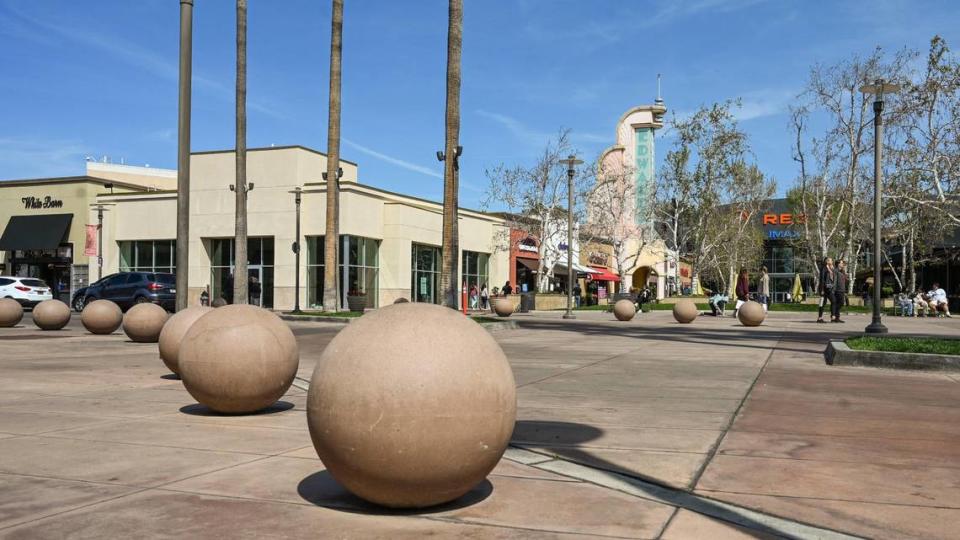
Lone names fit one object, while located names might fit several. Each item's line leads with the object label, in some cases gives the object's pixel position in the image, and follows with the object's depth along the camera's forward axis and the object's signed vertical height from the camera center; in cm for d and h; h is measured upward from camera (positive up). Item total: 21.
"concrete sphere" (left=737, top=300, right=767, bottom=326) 2536 -109
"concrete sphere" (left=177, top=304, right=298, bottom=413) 800 -84
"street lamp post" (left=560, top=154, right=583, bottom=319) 3389 +368
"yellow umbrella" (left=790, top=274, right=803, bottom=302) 5568 -73
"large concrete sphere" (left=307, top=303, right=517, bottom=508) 445 -74
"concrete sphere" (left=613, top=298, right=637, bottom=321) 2923 -115
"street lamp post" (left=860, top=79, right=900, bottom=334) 1698 +253
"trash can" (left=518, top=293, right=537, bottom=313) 4162 -131
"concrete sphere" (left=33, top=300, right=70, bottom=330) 2200 -112
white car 3562 -74
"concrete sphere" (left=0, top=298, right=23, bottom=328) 2308 -112
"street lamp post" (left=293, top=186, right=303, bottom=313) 3635 +132
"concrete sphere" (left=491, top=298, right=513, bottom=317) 3284 -118
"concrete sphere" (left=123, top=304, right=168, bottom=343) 1748 -103
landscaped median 1288 -120
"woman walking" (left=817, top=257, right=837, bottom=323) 2556 +5
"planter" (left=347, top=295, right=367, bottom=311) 3603 -117
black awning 5159 +270
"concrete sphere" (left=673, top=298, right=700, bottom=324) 2781 -112
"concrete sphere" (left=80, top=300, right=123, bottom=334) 2022 -108
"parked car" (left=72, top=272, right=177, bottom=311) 3127 -57
